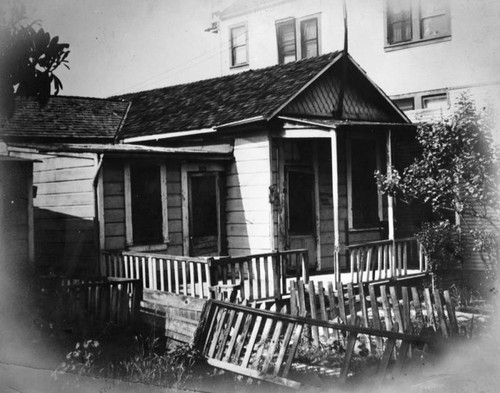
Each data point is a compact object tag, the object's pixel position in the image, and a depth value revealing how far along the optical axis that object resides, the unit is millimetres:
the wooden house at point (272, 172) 12930
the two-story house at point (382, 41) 15889
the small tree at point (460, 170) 9680
